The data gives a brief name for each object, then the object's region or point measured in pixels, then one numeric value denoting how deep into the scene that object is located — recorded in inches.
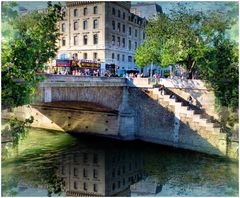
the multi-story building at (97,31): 2345.0
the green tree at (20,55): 896.3
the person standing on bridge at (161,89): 1496.4
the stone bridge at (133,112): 1322.6
